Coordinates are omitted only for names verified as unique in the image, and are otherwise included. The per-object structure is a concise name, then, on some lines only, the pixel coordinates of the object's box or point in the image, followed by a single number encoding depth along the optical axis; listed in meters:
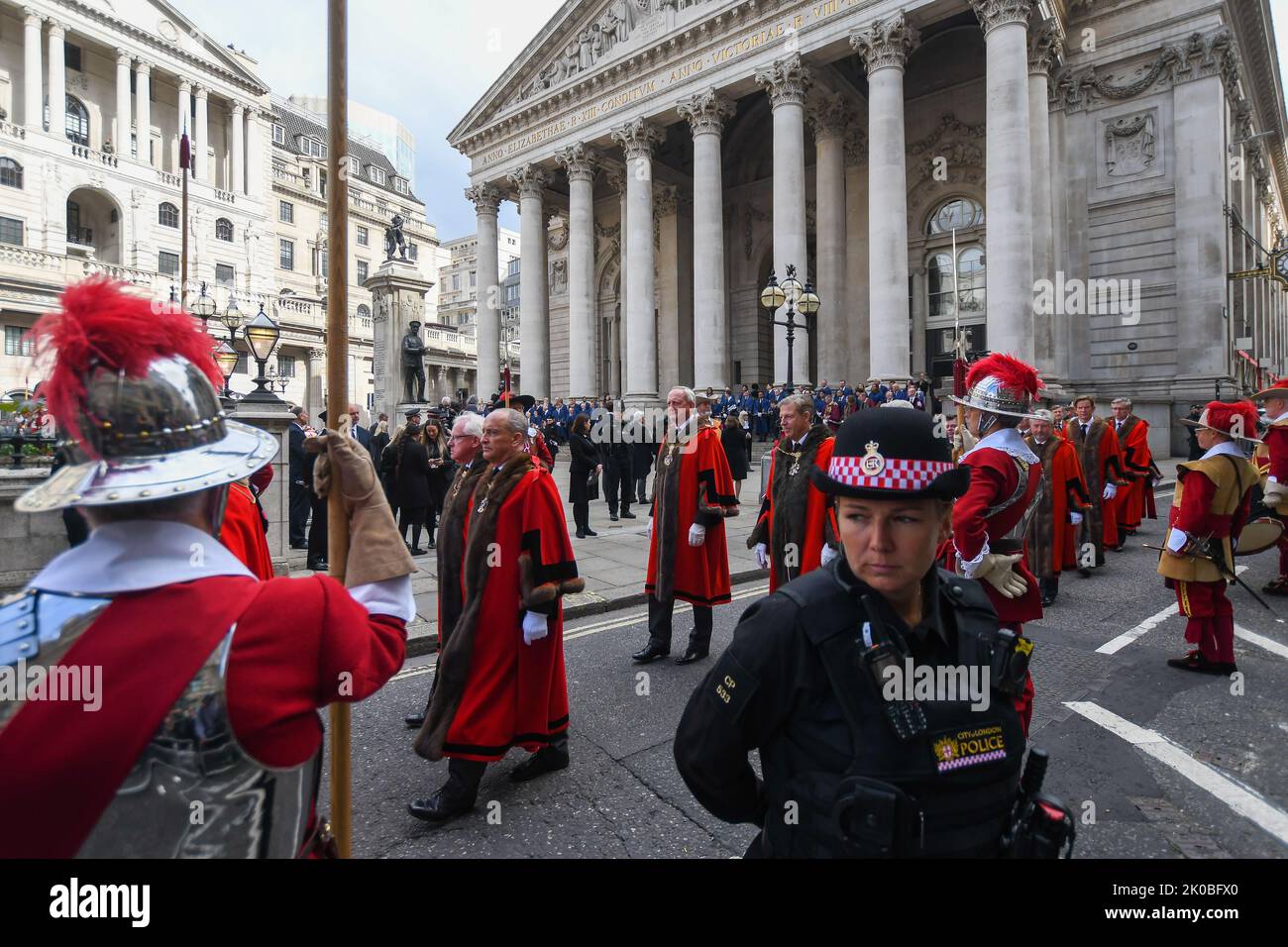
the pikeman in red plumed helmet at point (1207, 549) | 5.37
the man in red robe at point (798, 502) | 5.38
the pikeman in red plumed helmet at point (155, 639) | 1.21
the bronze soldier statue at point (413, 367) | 20.14
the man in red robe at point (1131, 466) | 11.16
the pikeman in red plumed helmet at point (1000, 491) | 3.80
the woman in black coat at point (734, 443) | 16.41
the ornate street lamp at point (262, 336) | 11.48
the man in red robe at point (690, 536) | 6.01
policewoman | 1.58
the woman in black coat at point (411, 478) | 10.59
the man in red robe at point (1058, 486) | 7.70
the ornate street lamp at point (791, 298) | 17.67
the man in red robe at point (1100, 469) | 10.11
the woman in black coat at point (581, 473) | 12.15
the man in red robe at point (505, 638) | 3.64
